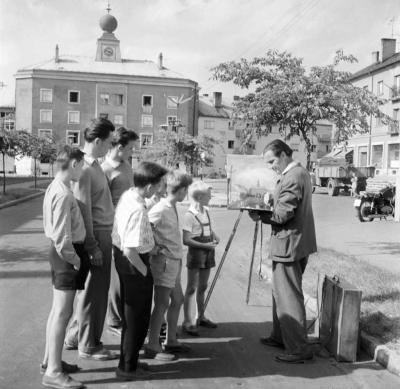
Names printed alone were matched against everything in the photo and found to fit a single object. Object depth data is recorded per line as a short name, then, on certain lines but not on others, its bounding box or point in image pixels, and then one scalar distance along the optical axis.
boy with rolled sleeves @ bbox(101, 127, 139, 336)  5.01
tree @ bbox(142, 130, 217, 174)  30.31
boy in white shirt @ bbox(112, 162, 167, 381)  3.98
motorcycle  13.33
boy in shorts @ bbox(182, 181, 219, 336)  5.29
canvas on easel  5.05
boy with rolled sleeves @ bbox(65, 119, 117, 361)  4.54
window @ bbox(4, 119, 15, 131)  63.16
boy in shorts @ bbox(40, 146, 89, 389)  3.89
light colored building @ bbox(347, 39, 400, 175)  40.03
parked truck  34.00
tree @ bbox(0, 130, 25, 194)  22.33
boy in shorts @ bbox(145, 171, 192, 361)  4.60
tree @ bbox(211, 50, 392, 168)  10.06
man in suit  4.73
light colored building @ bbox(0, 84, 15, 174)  77.44
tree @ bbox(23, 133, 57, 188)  26.82
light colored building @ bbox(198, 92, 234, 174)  77.06
